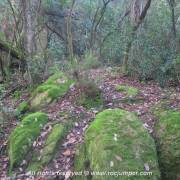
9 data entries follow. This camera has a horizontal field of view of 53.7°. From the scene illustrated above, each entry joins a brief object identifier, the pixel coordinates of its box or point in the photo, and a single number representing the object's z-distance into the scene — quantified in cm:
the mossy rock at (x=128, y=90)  435
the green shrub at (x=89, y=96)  407
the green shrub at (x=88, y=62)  416
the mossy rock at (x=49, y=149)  303
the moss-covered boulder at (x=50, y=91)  451
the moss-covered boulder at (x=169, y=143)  265
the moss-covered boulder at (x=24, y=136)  320
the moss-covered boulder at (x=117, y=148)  248
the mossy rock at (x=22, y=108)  456
